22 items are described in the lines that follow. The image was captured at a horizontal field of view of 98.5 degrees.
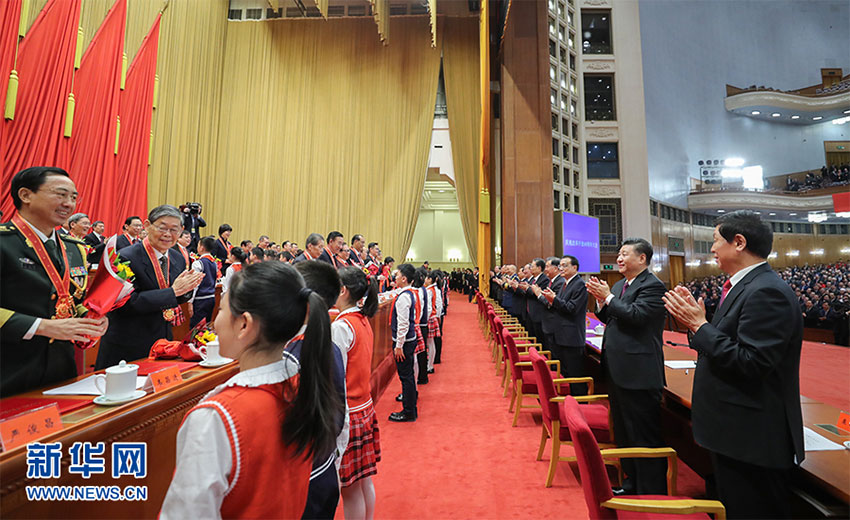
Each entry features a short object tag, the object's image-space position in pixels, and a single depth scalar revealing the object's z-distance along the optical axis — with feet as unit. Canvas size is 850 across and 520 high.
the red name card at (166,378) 3.55
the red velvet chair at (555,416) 6.72
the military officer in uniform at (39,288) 3.69
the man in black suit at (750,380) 3.77
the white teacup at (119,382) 3.18
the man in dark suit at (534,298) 15.30
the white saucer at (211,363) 4.63
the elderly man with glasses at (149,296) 5.86
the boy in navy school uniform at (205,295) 11.36
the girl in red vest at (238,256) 14.57
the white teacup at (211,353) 4.73
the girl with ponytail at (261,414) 1.86
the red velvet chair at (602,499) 3.52
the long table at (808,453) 3.64
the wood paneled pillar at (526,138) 27.17
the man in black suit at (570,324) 9.93
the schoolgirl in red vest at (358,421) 4.66
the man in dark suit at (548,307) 11.37
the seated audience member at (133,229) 13.95
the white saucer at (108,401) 3.11
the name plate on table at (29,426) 2.31
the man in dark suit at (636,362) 5.92
